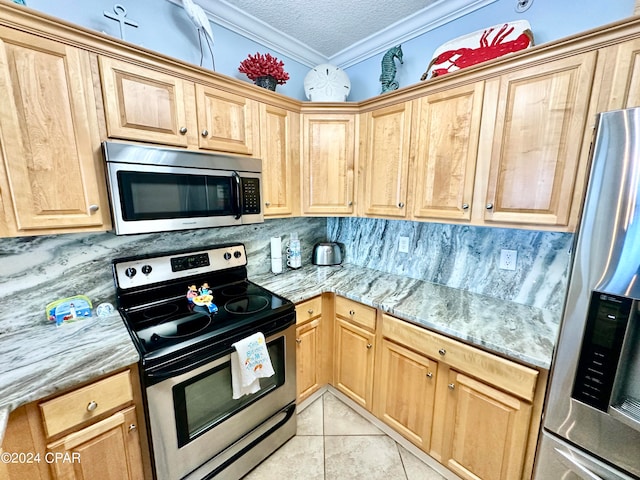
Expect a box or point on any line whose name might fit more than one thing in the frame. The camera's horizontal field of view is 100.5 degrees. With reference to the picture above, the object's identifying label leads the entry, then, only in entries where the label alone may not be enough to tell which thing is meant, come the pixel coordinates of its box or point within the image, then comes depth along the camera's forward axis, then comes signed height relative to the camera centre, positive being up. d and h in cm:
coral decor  168 +82
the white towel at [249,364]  131 -83
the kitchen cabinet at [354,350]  174 -105
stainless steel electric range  114 -73
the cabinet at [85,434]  89 -86
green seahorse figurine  179 +86
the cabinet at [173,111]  118 +43
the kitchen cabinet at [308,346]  176 -104
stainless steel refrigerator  78 -40
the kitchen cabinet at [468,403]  116 -99
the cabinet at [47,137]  98 +23
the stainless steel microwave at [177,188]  119 +4
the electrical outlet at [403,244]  205 -36
